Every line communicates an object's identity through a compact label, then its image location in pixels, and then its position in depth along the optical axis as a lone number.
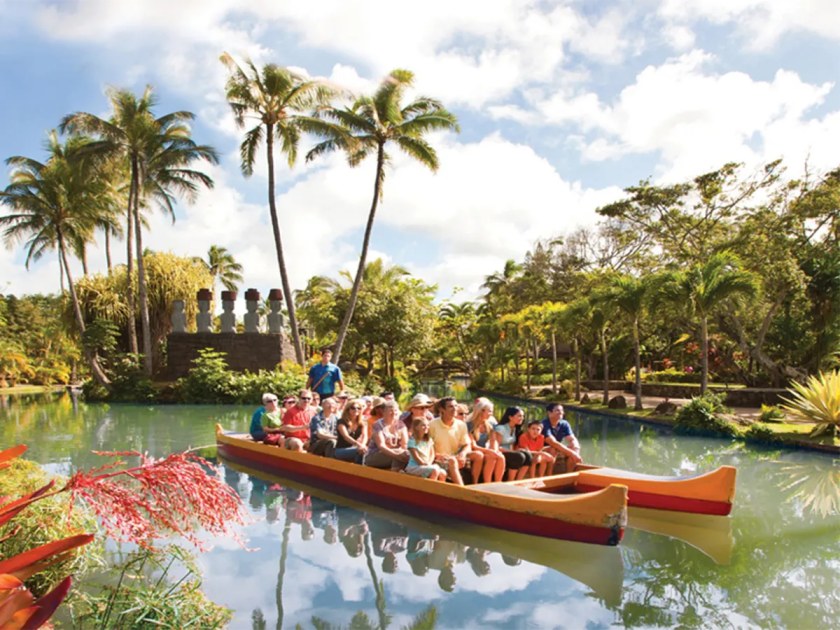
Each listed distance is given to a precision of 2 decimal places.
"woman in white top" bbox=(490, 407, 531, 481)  7.86
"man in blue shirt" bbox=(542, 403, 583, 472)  8.39
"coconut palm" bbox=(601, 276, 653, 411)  18.09
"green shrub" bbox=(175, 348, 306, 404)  22.95
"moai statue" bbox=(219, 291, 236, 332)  25.27
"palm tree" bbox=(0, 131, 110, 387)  25.39
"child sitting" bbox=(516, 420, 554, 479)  8.23
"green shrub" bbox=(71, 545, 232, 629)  3.41
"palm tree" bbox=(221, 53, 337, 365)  21.42
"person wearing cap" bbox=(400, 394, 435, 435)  8.23
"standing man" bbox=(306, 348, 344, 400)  12.29
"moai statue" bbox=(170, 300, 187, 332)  25.88
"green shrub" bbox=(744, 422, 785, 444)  13.85
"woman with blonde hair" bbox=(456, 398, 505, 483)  8.28
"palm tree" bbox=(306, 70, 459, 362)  22.19
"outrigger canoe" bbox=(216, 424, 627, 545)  6.24
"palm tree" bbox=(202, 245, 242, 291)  47.56
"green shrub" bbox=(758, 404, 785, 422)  15.55
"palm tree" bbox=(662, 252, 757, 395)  16.25
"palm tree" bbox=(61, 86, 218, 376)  23.33
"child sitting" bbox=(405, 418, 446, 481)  7.41
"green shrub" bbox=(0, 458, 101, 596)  3.84
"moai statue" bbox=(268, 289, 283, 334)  25.20
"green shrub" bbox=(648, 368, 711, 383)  28.20
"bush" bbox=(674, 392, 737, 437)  15.02
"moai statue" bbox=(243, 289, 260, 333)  25.09
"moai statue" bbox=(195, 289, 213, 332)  25.45
